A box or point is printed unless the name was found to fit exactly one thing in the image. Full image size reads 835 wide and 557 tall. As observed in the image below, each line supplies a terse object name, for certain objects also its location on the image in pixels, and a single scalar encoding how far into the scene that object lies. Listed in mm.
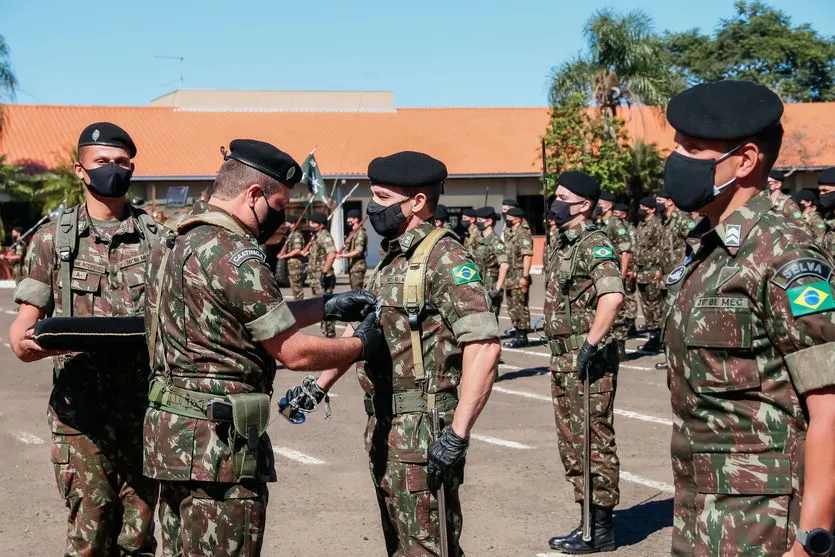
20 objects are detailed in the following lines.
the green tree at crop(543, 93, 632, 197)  32594
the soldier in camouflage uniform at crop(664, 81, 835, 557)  2838
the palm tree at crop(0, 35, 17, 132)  34062
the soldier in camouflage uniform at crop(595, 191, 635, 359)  14562
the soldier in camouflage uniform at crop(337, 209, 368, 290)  18406
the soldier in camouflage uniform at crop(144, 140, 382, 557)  3846
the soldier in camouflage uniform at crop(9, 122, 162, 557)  5223
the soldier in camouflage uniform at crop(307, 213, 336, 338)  17891
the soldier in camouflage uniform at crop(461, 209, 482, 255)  20336
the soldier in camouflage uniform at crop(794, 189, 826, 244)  14070
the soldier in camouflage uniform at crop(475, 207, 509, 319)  17641
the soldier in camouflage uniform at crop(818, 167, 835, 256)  13709
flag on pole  27366
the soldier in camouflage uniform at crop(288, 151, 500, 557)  4324
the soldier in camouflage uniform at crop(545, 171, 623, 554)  6383
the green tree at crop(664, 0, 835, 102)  55969
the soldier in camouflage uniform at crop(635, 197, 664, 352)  16375
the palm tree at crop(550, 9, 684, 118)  33000
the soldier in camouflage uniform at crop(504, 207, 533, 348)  16688
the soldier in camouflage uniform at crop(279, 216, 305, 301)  21172
